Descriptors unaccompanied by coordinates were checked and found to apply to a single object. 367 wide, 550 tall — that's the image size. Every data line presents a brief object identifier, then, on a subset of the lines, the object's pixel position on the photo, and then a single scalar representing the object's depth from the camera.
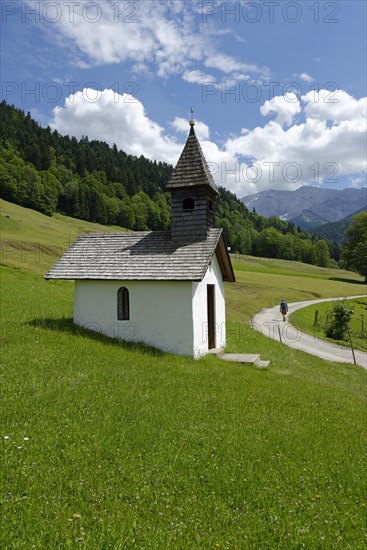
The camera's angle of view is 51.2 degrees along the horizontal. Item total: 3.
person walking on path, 40.09
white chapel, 16.84
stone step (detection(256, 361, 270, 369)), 17.39
